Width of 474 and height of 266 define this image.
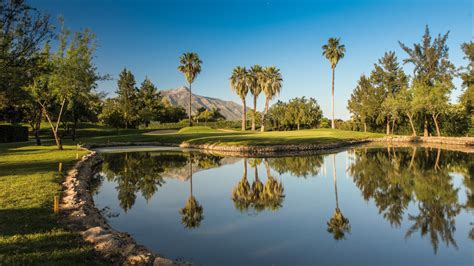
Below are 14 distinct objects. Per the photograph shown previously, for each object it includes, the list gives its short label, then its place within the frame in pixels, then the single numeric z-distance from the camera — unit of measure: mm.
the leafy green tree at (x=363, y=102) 64375
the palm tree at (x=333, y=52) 66919
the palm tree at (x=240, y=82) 72000
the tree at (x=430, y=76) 50281
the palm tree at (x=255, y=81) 72500
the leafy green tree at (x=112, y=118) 60781
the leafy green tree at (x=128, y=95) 85125
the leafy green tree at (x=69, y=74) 28391
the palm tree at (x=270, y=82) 71500
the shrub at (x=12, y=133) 45156
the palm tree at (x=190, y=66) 73062
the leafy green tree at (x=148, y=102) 84800
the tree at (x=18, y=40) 12836
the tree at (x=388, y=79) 63844
